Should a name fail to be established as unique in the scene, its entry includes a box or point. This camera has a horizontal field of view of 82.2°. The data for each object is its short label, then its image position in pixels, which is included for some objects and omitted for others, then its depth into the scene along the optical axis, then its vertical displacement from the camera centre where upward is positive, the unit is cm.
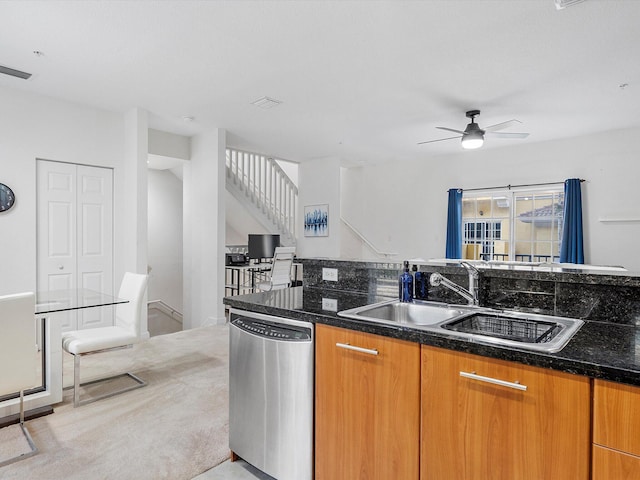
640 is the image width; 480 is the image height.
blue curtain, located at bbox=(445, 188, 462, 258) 665 +26
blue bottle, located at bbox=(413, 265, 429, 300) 189 -24
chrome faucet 170 -22
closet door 399 +5
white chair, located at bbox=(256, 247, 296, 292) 530 -50
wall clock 368 +38
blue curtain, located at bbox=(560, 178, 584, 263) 541 +24
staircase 680 +93
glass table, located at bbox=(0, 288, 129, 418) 244 -85
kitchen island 97 -52
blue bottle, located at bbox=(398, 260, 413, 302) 185 -24
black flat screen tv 653 -18
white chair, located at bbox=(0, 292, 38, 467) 192 -60
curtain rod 574 +88
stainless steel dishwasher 160 -73
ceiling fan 423 +126
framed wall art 703 +34
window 591 +24
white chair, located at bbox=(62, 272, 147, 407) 263 -76
